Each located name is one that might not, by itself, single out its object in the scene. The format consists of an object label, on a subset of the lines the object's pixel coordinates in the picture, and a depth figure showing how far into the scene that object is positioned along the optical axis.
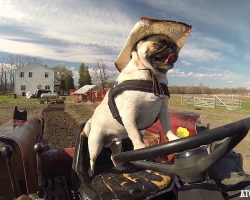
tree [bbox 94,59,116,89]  33.77
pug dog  1.09
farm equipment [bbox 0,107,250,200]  0.84
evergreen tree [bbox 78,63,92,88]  43.17
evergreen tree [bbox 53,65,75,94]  44.97
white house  42.27
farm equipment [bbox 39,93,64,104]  19.83
